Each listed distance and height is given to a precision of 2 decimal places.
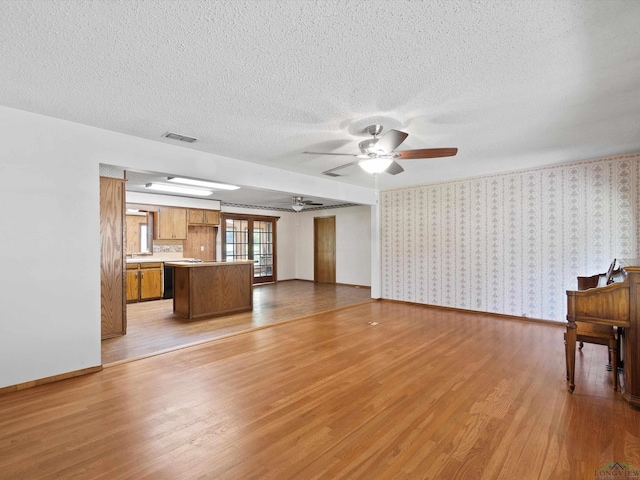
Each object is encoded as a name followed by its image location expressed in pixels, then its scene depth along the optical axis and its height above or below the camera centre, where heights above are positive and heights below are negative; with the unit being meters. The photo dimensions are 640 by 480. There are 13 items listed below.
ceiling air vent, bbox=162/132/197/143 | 3.25 +1.14
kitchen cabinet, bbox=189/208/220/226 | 7.44 +0.62
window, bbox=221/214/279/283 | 8.57 +0.02
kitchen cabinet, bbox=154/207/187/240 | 6.93 +0.42
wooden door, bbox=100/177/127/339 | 4.01 -0.20
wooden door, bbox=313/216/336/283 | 9.16 -0.24
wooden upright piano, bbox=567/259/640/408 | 2.29 -0.58
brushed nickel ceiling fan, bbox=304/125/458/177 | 2.79 +0.86
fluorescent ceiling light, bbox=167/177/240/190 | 5.20 +1.04
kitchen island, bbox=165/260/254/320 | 5.02 -0.81
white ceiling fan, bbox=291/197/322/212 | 7.45 +1.00
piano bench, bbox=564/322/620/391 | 2.53 -0.81
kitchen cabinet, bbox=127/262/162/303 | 6.20 -0.82
